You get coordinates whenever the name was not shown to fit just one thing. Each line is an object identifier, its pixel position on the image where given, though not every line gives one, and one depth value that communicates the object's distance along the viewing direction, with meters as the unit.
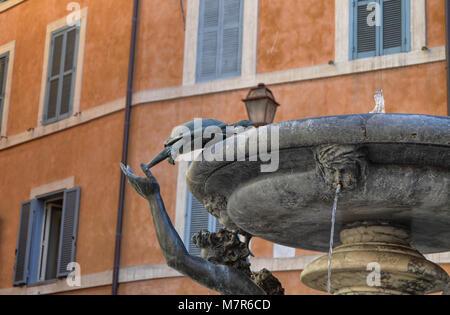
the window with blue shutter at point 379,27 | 12.06
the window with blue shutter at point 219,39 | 13.40
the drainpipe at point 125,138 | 13.23
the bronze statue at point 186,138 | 4.36
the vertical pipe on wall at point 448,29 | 11.24
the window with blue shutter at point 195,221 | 12.56
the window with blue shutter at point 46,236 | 14.22
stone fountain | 3.81
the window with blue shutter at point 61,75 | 15.29
